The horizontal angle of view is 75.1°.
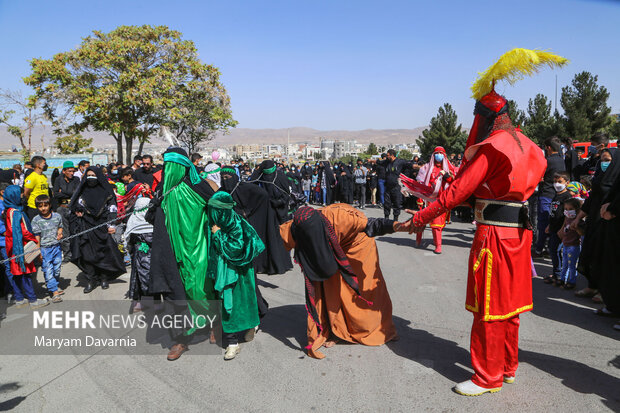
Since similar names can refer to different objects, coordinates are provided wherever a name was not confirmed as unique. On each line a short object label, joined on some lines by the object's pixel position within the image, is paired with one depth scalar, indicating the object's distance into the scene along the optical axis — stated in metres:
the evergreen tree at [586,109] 28.22
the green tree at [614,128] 28.22
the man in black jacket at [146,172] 8.93
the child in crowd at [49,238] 6.12
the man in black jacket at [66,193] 8.41
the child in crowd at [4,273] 5.71
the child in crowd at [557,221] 6.14
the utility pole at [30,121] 29.40
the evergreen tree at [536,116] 33.70
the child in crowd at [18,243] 5.72
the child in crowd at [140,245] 5.24
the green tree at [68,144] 44.38
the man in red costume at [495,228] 3.12
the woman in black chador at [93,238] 6.67
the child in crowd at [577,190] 6.24
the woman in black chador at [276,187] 7.44
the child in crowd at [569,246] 5.66
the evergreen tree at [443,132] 53.95
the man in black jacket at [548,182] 7.31
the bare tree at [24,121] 26.15
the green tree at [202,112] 27.67
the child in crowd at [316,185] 19.09
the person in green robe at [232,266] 3.94
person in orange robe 3.86
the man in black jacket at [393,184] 11.34
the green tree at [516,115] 38.91
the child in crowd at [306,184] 20.02
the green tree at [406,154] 99.76
